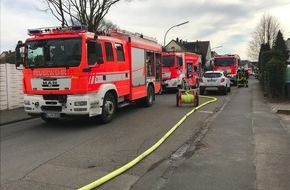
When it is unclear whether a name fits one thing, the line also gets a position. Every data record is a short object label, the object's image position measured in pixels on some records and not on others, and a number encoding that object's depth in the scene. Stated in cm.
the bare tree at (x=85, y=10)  1741
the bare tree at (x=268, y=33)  3854
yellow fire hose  373
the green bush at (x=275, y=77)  1153
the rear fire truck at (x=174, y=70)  1591
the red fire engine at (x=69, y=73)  699
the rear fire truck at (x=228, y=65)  2199
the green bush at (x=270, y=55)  1396
